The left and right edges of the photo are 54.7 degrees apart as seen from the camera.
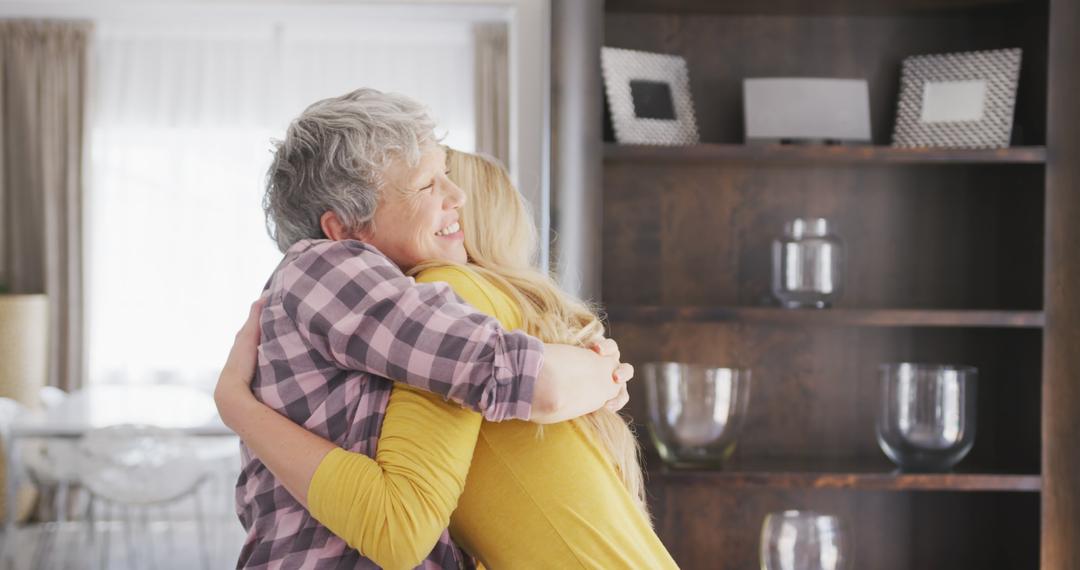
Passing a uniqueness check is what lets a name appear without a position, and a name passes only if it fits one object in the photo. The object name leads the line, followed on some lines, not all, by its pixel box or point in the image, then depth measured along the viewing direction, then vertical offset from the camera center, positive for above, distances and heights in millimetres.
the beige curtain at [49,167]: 5754 +569
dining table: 4129 -628
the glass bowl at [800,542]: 1871 -482
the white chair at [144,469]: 4129 -805
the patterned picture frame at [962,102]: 2180 +367
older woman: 1002 -58
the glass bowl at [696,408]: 2078 -271
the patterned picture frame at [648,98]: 2148 +367
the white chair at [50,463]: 4219 -805
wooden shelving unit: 2365 +20
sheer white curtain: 5793 +605
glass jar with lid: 2191 +16
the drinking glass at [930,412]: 2117 -281
